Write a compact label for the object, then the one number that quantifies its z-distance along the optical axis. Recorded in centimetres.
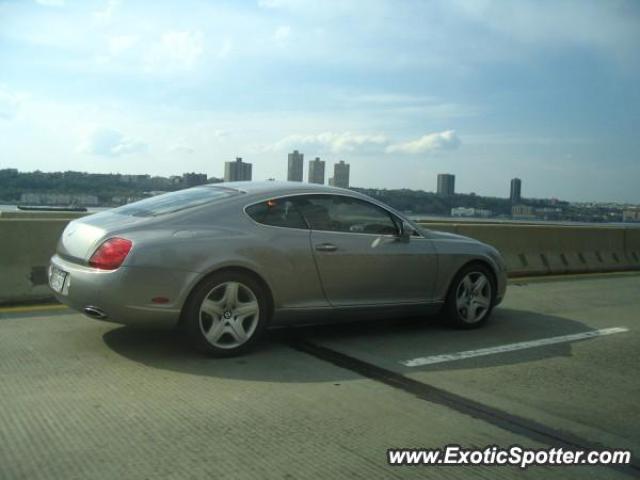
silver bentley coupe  519
